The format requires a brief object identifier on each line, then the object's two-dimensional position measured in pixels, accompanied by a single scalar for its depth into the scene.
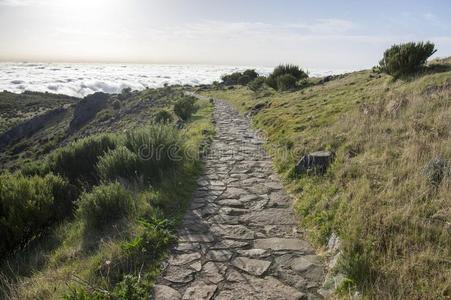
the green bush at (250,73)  47.97
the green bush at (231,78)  49.81
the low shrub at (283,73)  26.79
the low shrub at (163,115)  20.78
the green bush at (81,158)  8.30
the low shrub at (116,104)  47.97
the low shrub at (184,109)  19.67
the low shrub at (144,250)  3.84
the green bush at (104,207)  5.22
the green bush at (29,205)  5.50
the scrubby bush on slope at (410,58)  13.54
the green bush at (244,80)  46.53
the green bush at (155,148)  7.20
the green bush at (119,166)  7.02
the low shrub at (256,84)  29.73
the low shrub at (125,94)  56.66
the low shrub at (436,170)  4.66
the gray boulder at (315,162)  6.67
